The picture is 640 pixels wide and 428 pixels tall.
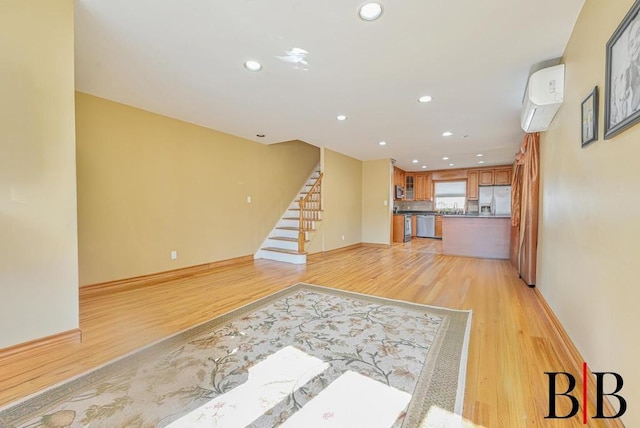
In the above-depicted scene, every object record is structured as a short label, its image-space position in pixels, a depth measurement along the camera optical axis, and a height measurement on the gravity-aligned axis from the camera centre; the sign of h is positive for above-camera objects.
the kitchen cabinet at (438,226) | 8.95 -0.59
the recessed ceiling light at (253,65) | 2.44 +1.37
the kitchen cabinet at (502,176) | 7.78 +1.02
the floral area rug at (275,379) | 1.30 -1.04
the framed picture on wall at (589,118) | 1.52 +0.57
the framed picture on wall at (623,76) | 1.09 +0.62
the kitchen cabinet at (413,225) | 9.13 -0.57
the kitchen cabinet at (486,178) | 8.06 +0.99
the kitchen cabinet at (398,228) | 7.94 -0.57
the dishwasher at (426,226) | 9.11 -0.57
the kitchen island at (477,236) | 5.44 -0.57
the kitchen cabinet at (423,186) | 9.16 +0.82
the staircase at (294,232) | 5.16 -0.49
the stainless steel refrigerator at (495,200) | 7.94 +0.30
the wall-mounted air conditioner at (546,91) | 2.22 +1.03
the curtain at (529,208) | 3.13 +0.02
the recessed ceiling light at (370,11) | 1.74 +1.37
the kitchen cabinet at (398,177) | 8.26 +1.09
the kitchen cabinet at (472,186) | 8.27 +0.76
